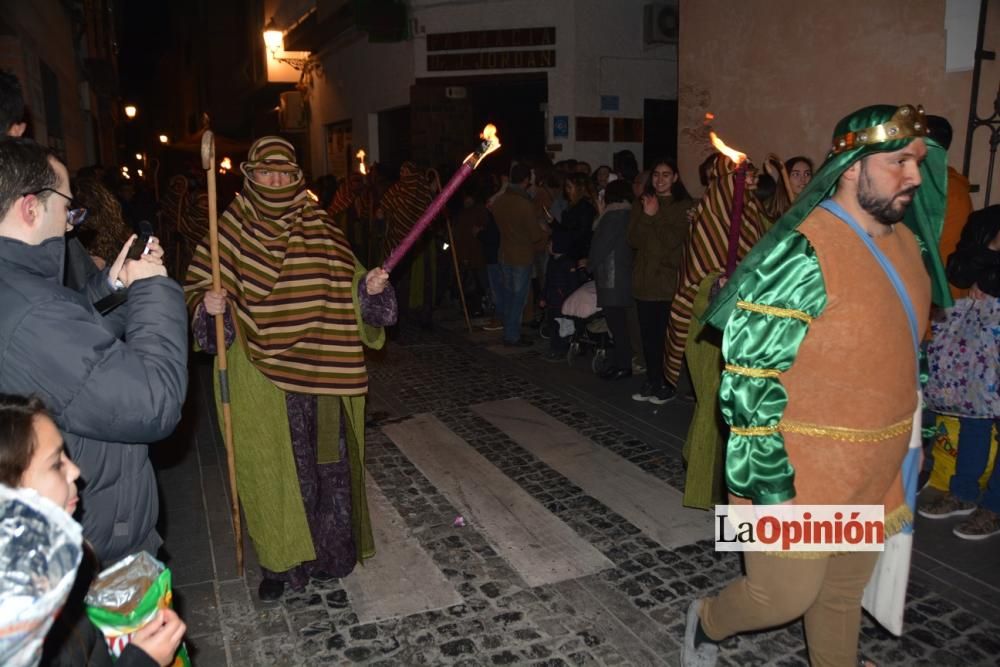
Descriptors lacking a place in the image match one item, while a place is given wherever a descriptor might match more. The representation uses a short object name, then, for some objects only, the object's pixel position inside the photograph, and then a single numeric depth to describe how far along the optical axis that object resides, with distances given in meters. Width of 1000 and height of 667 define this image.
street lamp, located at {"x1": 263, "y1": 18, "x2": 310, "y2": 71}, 23.27
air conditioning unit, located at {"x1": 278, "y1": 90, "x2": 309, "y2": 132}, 24.59
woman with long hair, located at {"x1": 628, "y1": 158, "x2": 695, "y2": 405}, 6.78
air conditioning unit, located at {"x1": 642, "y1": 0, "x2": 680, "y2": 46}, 14.07
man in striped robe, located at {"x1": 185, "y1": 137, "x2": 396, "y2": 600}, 3.69
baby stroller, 8.26
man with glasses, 1.98
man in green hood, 2.46
